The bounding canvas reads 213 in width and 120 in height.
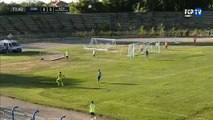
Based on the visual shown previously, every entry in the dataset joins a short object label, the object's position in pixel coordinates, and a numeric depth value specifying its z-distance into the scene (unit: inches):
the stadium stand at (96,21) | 4507.9
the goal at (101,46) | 3262.8
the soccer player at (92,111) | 1246.9
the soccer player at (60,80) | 1797.4
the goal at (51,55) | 2717.8
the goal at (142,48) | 2797.2
